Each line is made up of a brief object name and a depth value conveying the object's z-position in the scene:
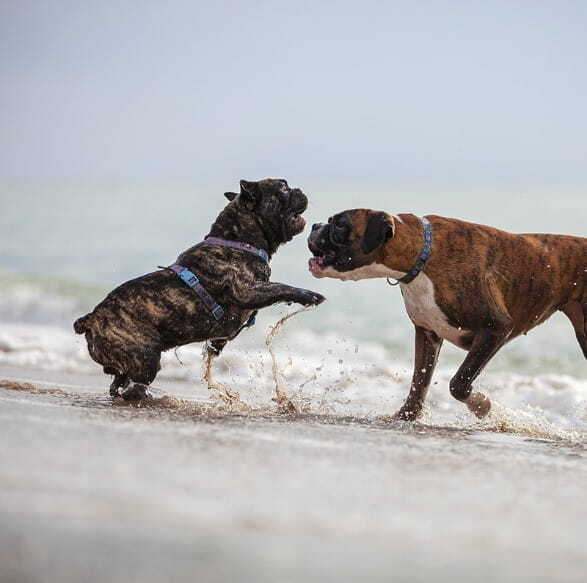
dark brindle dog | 11.46
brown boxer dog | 11.41
